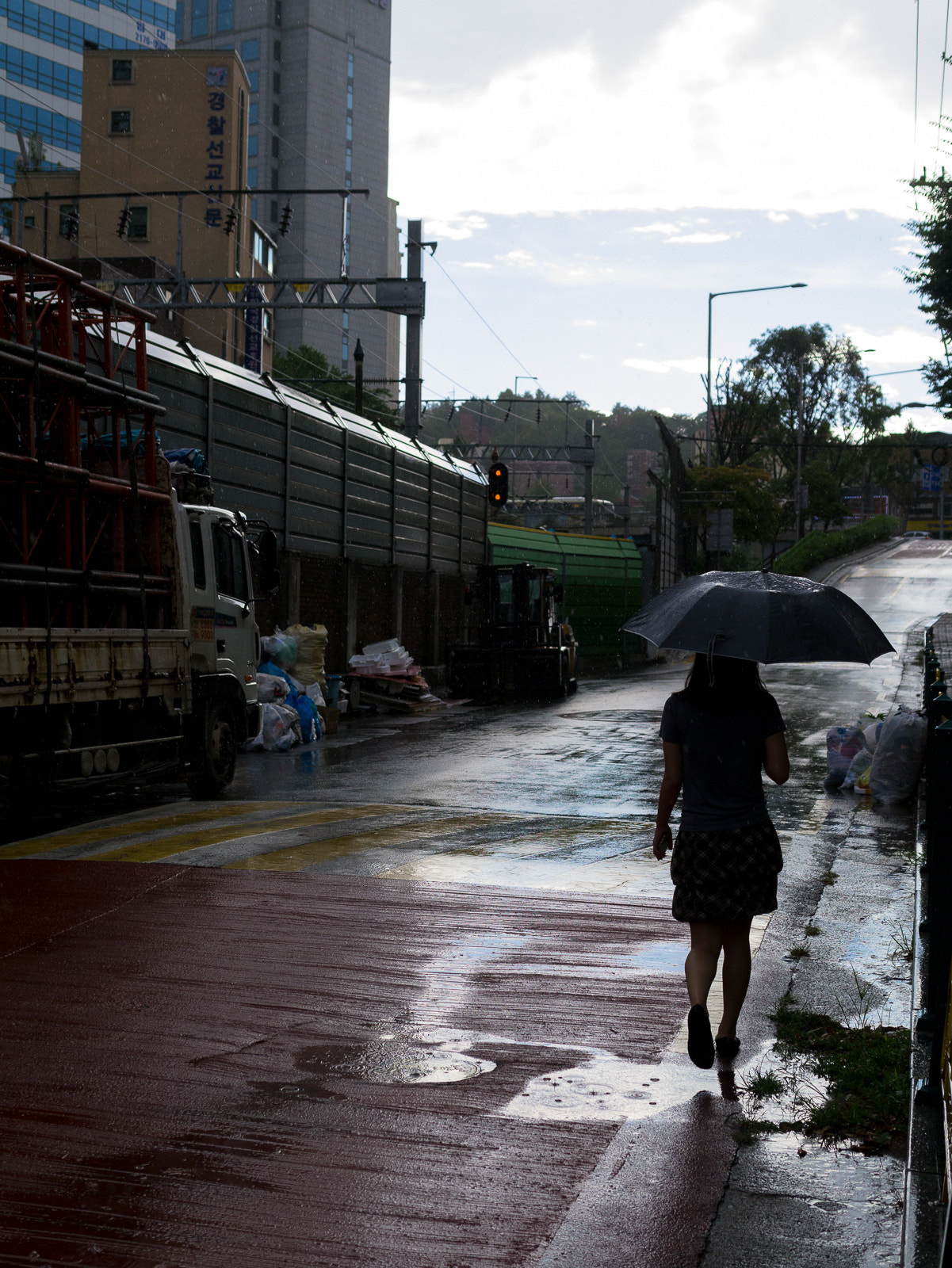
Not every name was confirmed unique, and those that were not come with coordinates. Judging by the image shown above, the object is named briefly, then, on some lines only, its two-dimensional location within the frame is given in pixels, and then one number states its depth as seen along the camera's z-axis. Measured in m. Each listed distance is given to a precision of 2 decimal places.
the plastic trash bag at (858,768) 13.64
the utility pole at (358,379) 40.00
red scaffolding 10.21
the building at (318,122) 116.19
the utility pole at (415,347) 30.55
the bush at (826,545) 66.69
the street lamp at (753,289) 49.69
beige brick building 57.16
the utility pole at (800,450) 74.97
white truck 10.06
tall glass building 68.69
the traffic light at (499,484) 33.28
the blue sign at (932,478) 85.56
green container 38.06
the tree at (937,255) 25.06
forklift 26.56
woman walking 5.25
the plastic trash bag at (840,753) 13.86
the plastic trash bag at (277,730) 17.64
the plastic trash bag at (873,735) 13.55
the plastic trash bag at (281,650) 20.17
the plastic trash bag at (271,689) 18.31
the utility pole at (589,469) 52.78
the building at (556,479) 170.88
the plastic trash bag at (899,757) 12.45
